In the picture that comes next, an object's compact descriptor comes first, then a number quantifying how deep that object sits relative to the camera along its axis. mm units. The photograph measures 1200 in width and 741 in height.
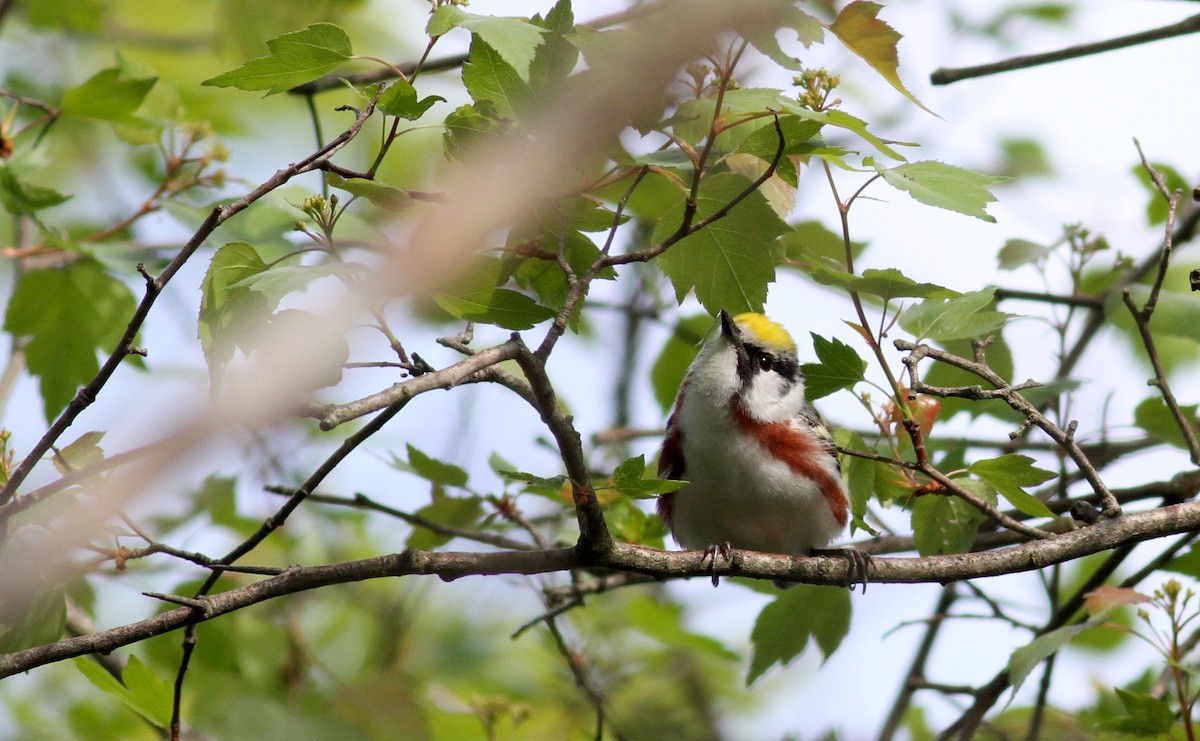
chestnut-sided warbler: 8680
